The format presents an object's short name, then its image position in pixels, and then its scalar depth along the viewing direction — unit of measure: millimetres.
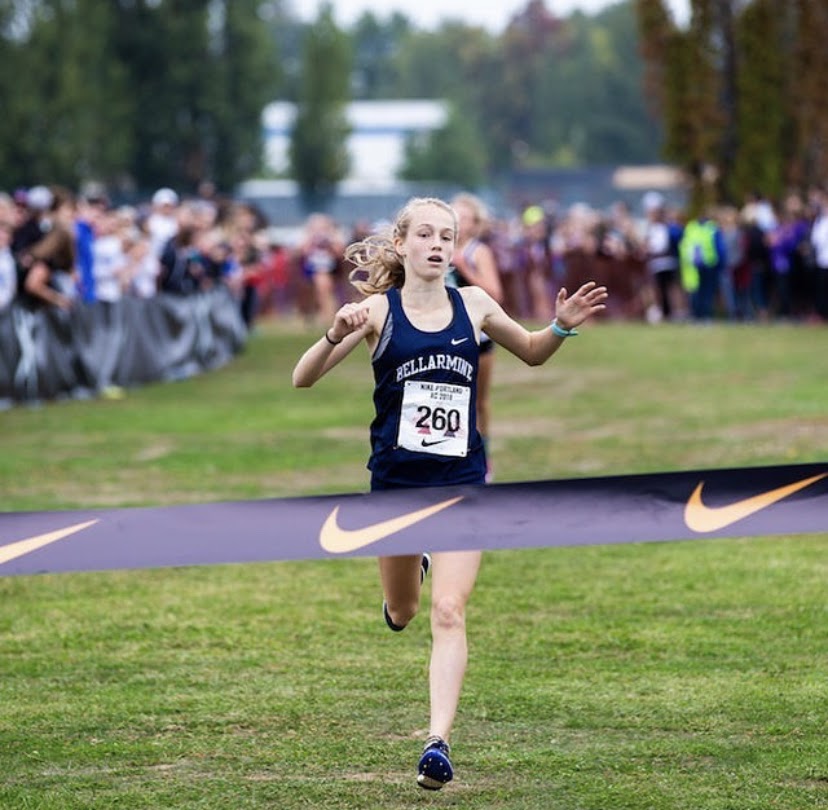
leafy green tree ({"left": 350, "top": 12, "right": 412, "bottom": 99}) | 191375
